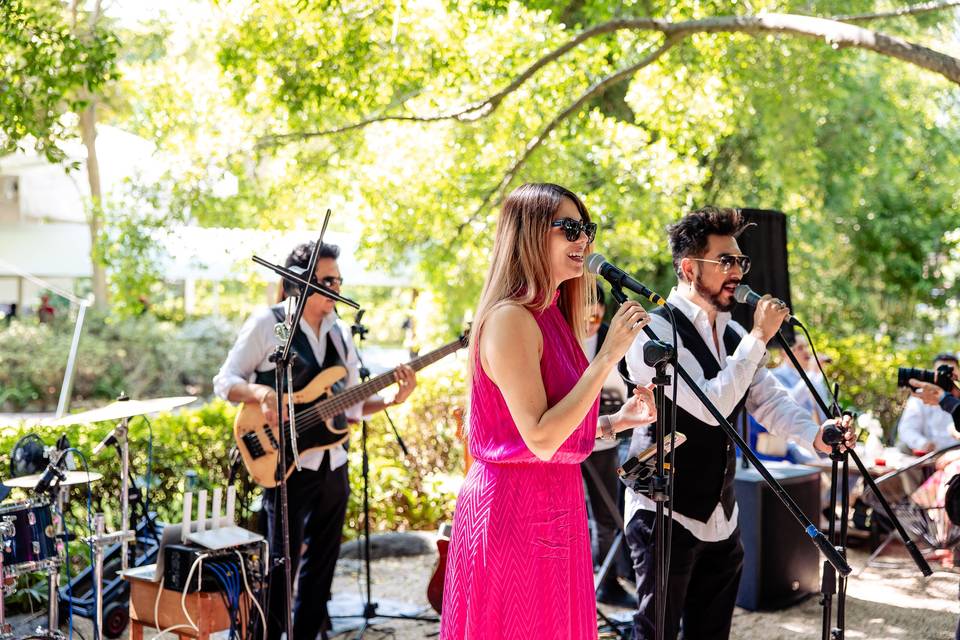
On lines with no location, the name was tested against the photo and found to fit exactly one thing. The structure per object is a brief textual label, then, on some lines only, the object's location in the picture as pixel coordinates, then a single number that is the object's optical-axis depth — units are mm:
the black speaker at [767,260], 5953
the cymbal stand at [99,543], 4199
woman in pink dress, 2625
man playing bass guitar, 4645
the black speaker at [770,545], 5887
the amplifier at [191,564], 4180
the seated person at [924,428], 7707
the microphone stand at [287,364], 3602
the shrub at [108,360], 14938
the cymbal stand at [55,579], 4262
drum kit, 4195
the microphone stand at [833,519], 3316
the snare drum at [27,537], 4191
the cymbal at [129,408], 4180
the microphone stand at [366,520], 5032
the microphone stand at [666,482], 2781
